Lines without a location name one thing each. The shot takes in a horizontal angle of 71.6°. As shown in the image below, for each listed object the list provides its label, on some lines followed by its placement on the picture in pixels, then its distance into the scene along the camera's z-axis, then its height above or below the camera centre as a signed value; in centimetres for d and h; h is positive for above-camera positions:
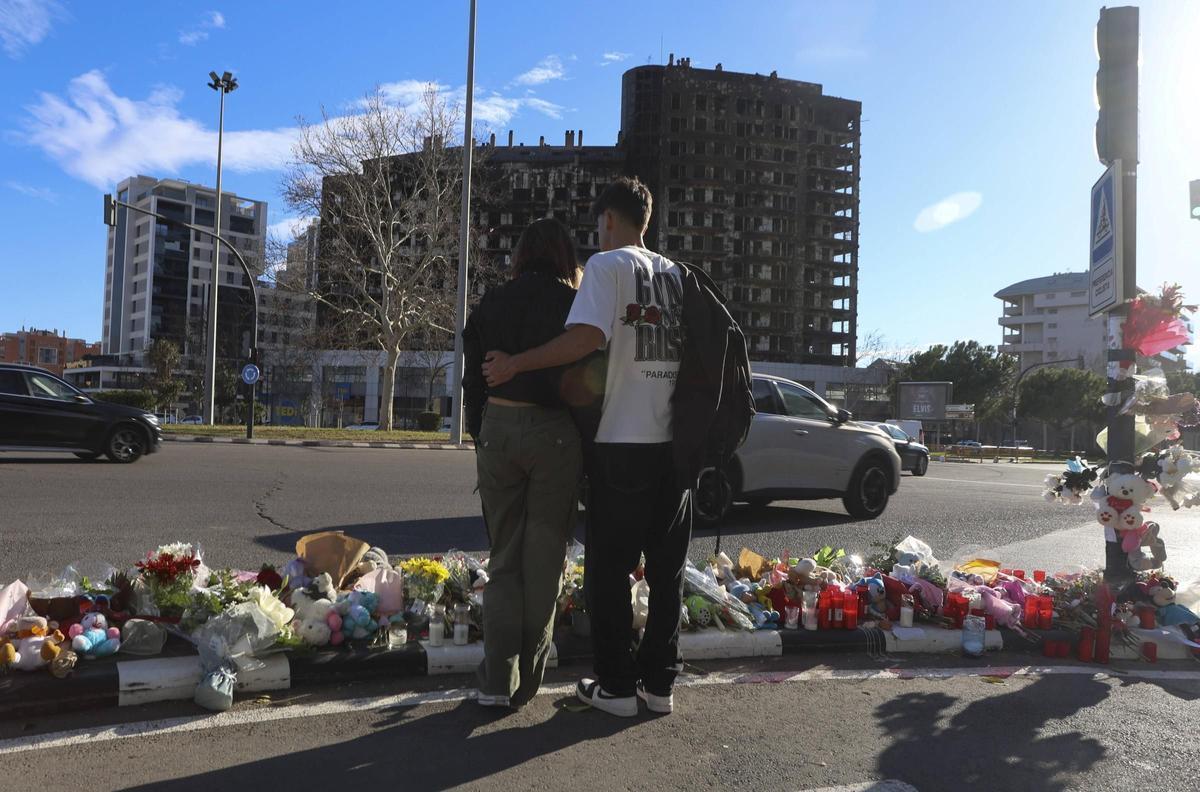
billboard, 4838 +120
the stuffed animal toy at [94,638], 325 -96
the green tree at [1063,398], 5659 +191
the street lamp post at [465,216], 2600 +598
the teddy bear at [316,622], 352 -94
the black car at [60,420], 1331 -41
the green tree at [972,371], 6306 +389
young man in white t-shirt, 306 -21
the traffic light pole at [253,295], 2398 +344
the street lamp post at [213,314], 3155 +327
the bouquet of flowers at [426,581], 396 -84
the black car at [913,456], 2100 -90
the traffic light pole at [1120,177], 486 +149
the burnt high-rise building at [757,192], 8331 +2283
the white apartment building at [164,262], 10356 +1766
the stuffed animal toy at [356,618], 365 -95
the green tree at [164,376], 5922 +166
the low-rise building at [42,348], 13038 +750
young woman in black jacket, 309 -25
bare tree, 3197 +710
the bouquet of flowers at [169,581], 364 -81
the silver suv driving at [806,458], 911 -46
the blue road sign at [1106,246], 492 +110
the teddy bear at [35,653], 308 -96
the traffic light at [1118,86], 498 +207
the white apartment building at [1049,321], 10756 +1398
